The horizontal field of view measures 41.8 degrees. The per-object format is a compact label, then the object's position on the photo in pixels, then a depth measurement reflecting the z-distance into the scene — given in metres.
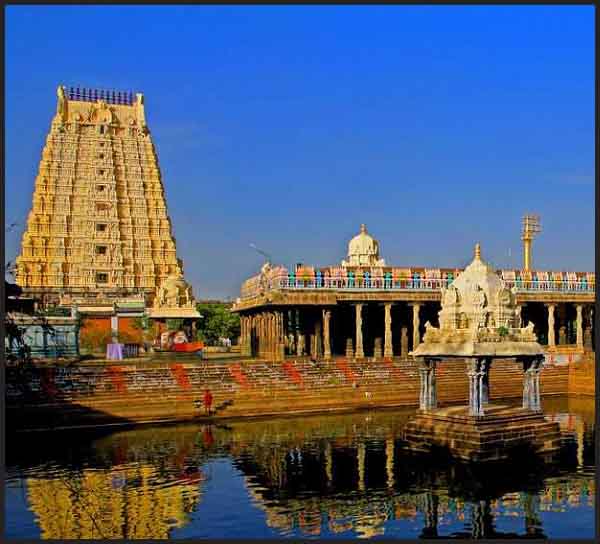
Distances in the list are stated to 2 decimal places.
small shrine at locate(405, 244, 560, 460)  24.20
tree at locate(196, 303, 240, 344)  81.12
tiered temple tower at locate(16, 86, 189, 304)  65.94
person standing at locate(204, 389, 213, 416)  35.06
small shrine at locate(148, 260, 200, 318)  49.47
